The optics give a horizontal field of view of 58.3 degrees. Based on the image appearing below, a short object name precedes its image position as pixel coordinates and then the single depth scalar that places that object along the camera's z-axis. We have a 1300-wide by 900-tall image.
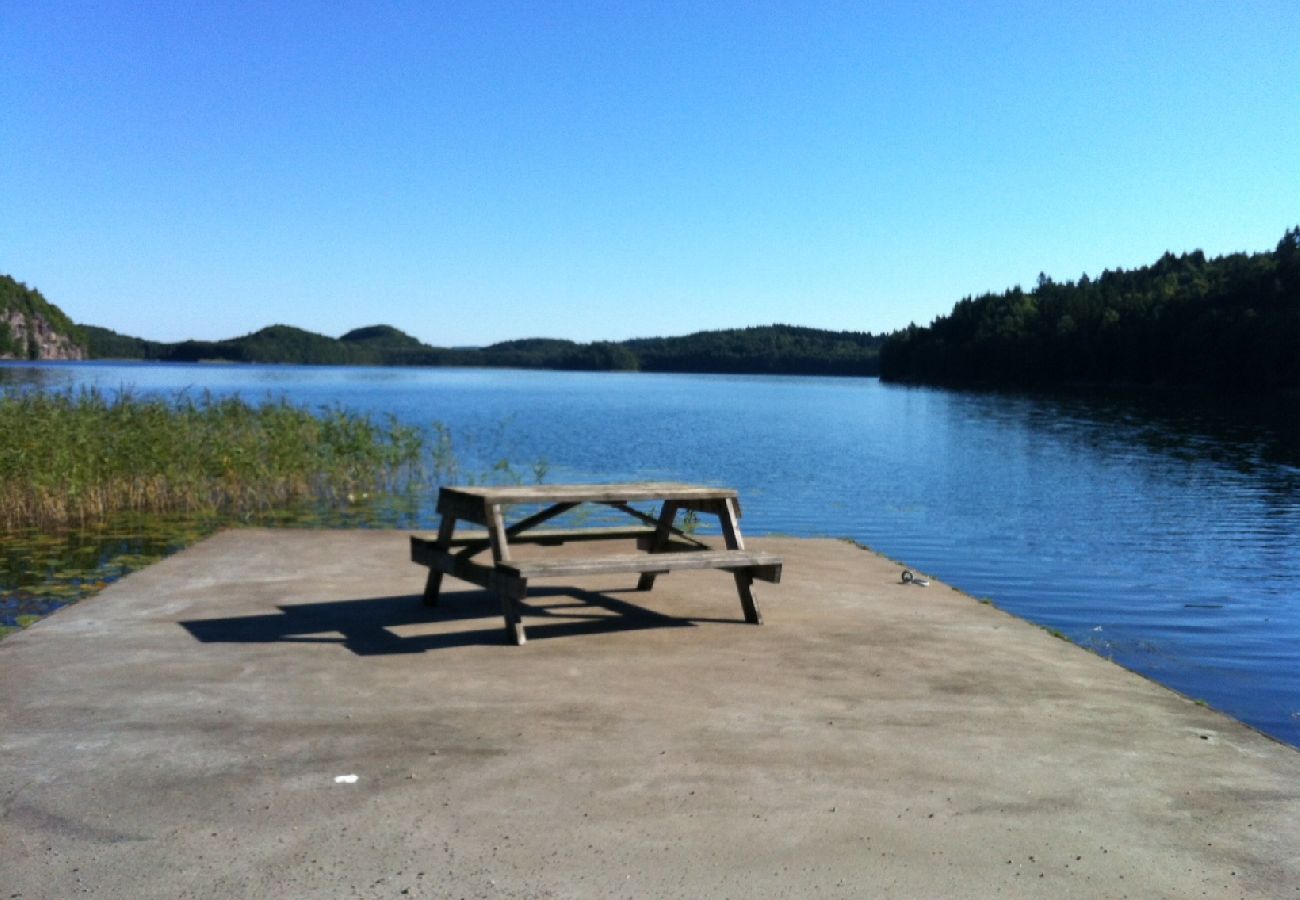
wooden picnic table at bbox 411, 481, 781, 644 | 7.02
